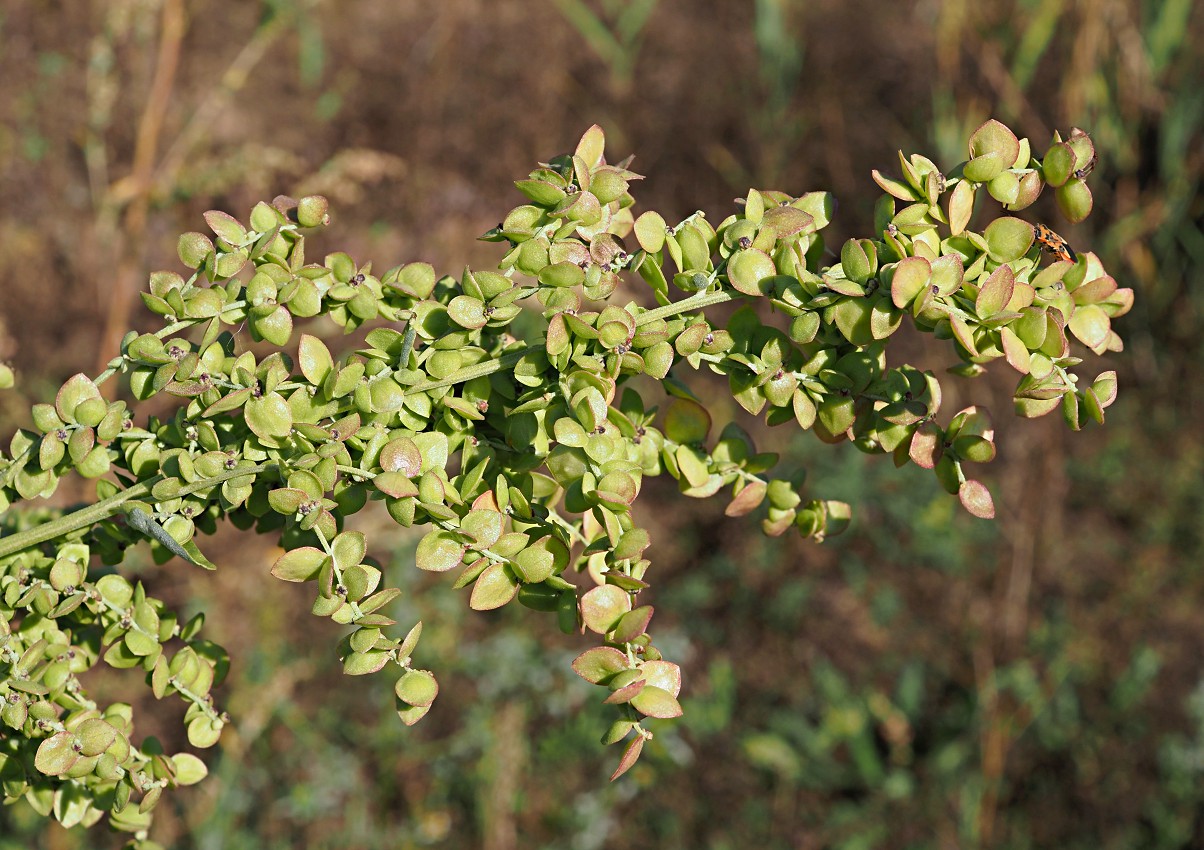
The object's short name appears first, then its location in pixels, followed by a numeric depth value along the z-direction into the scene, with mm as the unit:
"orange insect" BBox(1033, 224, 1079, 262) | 414
